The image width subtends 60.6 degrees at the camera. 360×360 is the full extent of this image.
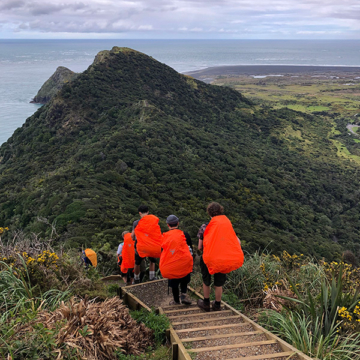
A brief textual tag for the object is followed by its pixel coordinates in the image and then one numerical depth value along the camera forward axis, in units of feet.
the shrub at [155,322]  14.25
